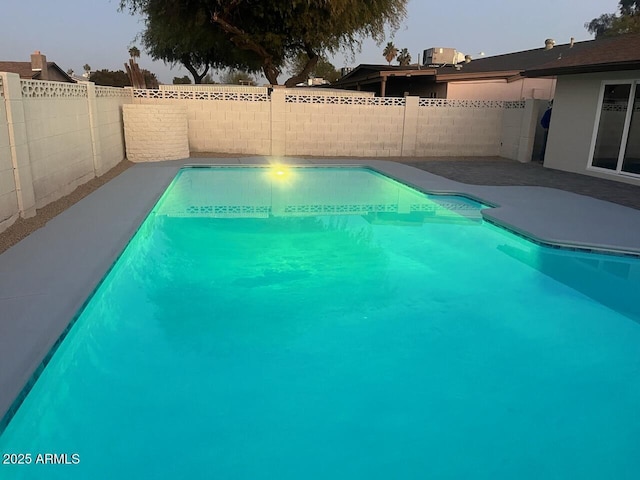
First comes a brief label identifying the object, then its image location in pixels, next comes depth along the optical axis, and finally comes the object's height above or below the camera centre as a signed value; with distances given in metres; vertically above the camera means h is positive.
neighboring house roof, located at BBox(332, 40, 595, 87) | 19.23 +1.59
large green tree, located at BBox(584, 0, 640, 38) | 32.84 +9.24
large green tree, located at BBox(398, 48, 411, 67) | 52.52 +5.08
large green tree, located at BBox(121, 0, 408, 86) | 17.17 +2.76
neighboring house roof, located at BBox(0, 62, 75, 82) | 26.24 +1.44
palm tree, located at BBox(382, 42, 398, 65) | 61.75 +6.17
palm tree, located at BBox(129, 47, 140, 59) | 42.72 +3.85
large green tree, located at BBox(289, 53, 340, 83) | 55.16 +3.20
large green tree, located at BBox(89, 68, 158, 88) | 43.56 +1.65
